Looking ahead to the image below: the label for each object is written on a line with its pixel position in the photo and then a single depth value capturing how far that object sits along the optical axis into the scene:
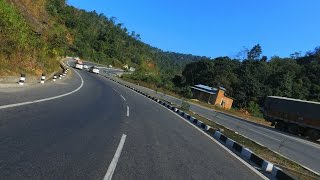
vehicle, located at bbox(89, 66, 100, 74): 41.83
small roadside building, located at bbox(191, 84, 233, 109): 40.46
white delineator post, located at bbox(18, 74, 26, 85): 11.18
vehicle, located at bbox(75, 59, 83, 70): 42.25
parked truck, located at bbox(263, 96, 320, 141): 16.31
